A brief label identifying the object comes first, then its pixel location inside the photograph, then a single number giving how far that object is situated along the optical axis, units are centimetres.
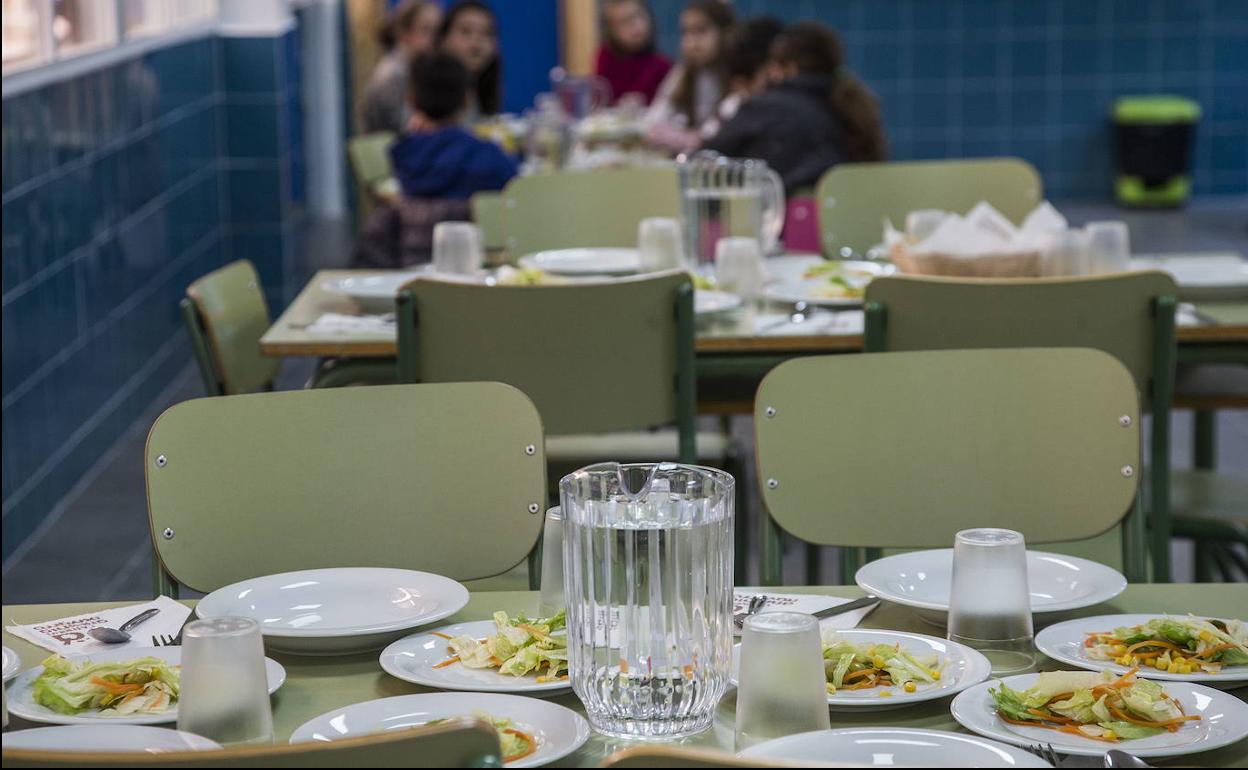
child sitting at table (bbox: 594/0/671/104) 1100
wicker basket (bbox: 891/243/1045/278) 417
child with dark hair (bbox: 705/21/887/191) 672
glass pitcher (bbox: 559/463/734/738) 261
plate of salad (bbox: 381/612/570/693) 270
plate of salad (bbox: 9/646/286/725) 264
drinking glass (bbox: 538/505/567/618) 286
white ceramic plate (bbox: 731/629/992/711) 266
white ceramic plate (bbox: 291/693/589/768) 259
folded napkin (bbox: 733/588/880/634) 287
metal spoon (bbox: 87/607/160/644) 282
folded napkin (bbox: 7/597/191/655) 282
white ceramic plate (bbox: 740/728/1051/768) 250
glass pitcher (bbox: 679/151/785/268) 471
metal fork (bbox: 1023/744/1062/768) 254
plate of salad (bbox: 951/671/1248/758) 257
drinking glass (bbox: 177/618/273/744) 256
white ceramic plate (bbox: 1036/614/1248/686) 269
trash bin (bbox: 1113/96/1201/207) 1427
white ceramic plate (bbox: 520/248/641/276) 486
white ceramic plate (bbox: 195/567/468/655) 279
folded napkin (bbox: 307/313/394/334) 415
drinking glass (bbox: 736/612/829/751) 256
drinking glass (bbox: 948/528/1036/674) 275
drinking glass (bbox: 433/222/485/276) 454
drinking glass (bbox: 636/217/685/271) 462
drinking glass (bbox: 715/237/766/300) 431
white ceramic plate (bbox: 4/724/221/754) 250
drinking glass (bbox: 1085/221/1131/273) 432
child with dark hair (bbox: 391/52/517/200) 667
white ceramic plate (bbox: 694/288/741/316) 415
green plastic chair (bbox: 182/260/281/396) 404
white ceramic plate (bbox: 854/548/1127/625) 286
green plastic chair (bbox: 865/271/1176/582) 381
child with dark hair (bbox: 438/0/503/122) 949
